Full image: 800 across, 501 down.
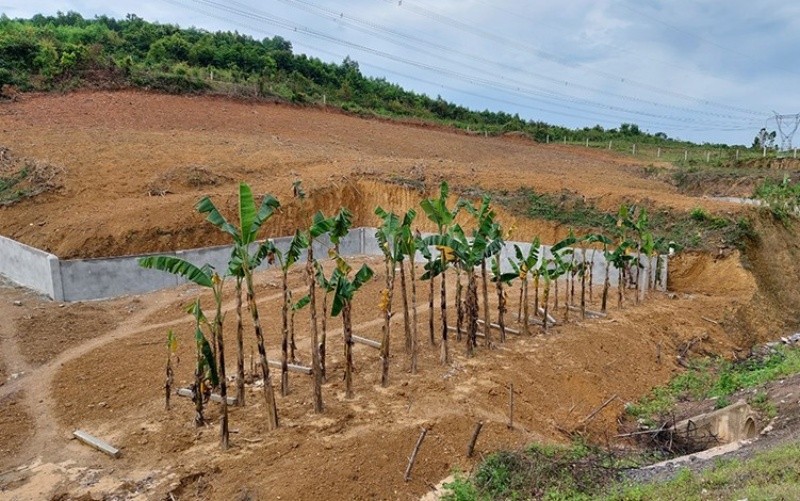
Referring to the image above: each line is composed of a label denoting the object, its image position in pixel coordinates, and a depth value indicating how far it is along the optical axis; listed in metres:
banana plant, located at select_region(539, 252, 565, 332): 13.41
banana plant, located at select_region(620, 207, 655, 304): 15.60
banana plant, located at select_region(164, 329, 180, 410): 8.80
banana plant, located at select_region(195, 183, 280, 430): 7.96
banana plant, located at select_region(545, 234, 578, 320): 13.86
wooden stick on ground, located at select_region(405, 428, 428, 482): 7.88
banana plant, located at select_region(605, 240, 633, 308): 15.56
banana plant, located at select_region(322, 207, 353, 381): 9.67
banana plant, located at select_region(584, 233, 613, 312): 14.70
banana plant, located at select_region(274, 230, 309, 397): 9.87
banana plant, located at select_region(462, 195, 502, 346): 12.07
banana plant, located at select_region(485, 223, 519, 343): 12.51
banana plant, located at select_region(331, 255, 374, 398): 9.43
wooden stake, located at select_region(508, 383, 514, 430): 9.35
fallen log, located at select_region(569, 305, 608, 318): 15.03
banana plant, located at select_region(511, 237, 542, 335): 12.96
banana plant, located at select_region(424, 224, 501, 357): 11.64
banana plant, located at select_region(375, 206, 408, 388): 9.80
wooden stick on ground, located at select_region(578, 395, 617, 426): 10.45
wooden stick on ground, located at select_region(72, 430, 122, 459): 8.30
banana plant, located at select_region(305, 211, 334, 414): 9.00
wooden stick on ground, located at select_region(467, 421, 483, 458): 8.23
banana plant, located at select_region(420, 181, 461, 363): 11.52
